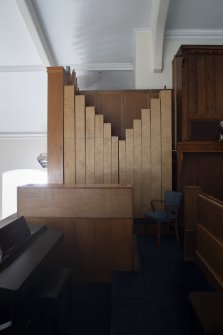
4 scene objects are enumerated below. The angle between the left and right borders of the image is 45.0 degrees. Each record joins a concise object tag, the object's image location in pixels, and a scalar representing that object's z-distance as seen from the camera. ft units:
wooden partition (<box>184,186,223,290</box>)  7.23
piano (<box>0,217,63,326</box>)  4.71
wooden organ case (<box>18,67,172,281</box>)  13.26
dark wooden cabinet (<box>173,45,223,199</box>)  12.34
